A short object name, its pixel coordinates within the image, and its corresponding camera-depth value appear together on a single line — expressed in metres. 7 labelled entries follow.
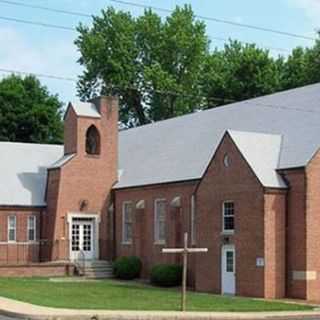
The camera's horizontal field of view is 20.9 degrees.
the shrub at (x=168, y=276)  44.12
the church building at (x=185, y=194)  38.44
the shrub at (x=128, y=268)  49.12
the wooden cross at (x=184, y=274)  28.66
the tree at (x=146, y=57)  76.94
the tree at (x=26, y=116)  76.62
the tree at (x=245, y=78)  69.69
